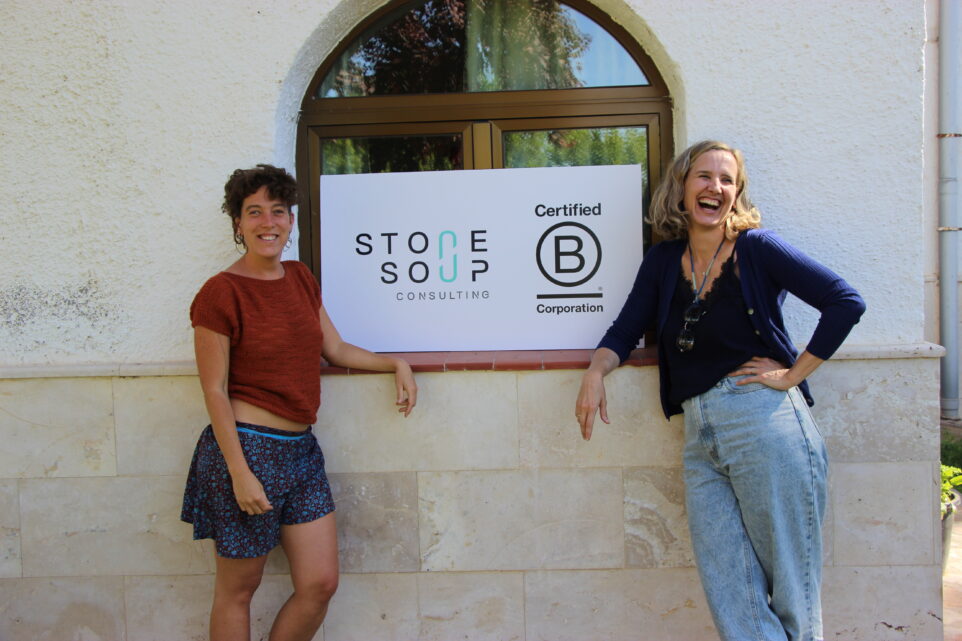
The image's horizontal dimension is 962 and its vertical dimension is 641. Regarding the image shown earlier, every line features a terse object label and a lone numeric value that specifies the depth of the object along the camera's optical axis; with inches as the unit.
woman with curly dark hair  94.2
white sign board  124.6
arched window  126.7
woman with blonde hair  93.4
